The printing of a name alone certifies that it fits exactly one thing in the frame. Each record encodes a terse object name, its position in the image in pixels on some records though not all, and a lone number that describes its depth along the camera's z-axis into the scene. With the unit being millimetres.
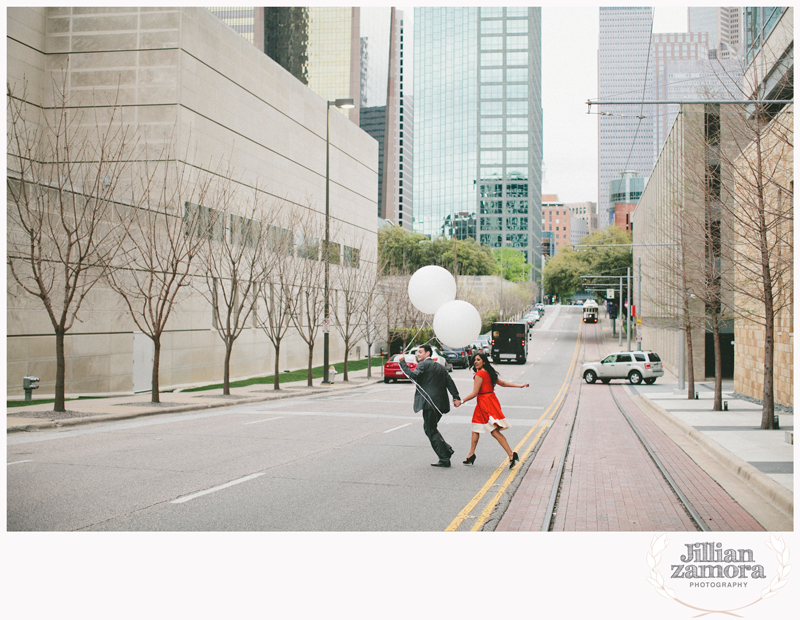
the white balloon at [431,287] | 11250
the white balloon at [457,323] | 10672
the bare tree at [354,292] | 34094
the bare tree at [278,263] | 25922
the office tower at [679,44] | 159150
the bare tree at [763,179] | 12438
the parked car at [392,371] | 30625
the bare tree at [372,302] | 34250
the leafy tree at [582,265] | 77062
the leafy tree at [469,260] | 93875
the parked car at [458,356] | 41406
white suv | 32769
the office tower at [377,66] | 101625
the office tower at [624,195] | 161250
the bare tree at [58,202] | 15984
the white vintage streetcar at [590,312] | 92312
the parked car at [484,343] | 46778
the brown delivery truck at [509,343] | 45656
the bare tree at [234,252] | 23594
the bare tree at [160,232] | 19953
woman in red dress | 9555
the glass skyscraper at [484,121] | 150375
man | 9438
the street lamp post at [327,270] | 23750
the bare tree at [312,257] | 28625
